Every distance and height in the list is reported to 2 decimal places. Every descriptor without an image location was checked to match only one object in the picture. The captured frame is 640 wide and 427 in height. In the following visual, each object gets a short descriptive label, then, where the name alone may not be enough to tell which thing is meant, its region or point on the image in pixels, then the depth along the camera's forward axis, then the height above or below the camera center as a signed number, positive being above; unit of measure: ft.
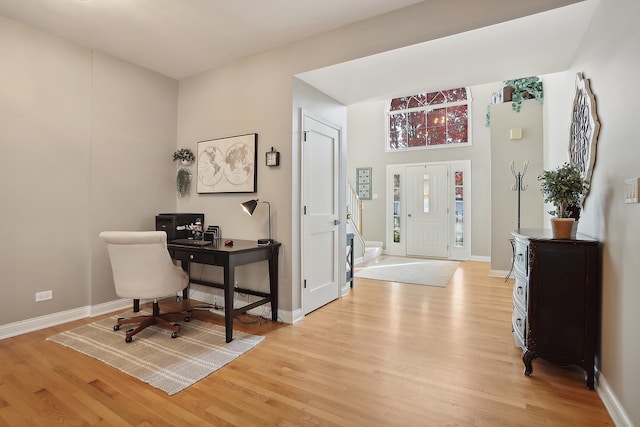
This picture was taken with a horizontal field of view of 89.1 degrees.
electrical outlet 10.16 -2.69
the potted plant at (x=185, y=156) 13.29 +2.28
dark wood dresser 6.76 -1.94
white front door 23.31 +0.04
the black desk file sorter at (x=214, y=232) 11.48 -0.74
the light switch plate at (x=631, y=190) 5.10 +0.35
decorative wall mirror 7.29 +2.05
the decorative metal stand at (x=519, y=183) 17.20 +1.54
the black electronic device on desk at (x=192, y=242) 10.49 -1.03
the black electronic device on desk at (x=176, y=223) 12.12 -0.47
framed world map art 11.64 +1.76
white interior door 11.44 -0.10
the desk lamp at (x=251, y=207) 10.65 +0.14
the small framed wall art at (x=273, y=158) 10.97 +1.82
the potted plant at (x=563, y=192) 7.09 +0.44
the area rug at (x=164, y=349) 7.33 -3.65
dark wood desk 9.11 -1.43
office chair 8.80 -1.58
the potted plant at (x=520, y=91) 16.67 +6.40
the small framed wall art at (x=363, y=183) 26.17 +2.32
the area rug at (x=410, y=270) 16.75 -3.45
